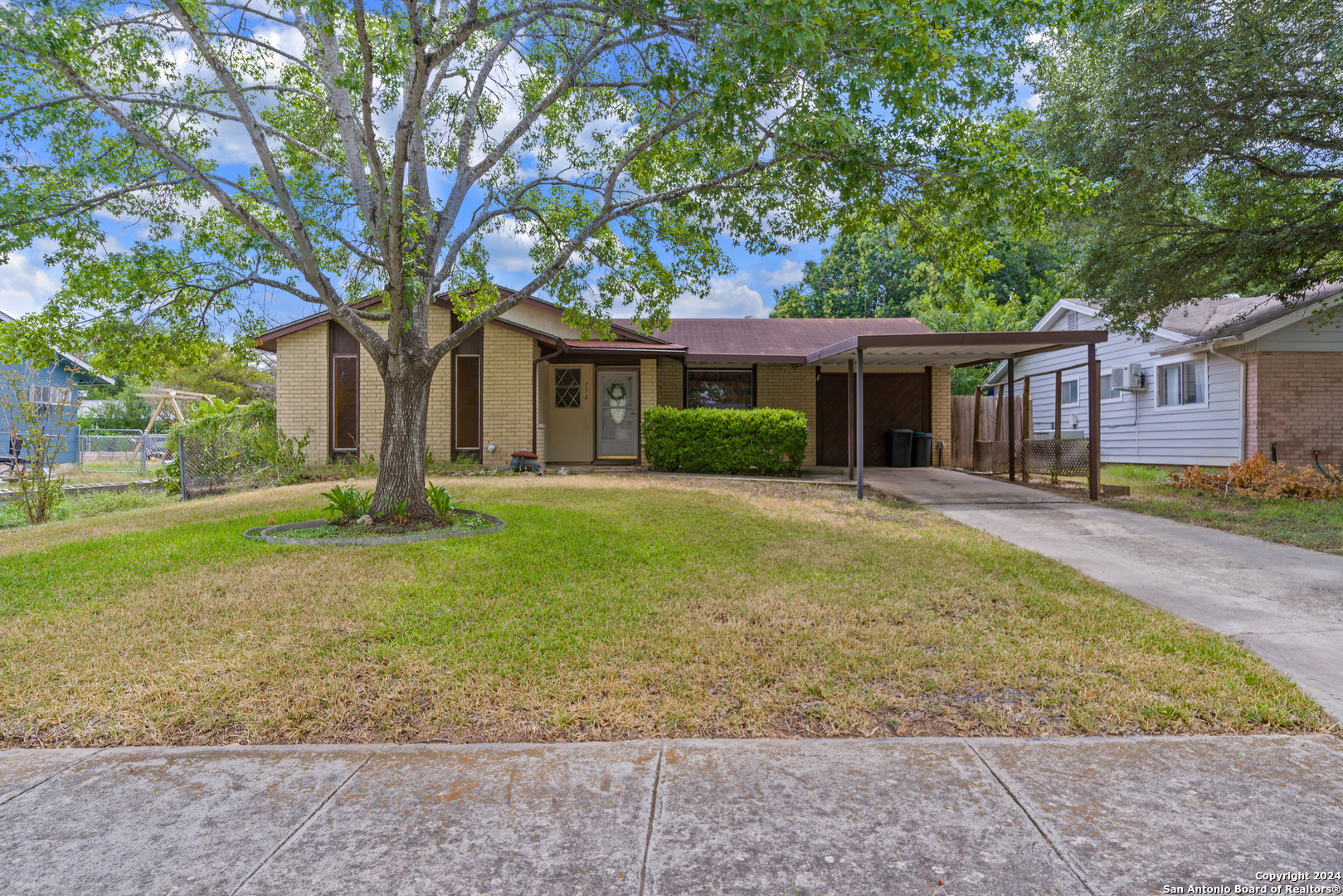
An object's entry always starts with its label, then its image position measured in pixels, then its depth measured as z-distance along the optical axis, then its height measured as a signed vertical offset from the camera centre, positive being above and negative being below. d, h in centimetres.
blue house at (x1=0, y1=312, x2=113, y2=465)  1868 +158
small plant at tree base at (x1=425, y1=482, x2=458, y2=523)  783 -75
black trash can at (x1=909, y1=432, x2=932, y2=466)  1750 -37
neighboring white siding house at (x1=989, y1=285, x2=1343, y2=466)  1367 +104
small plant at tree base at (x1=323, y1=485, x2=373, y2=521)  770 -78
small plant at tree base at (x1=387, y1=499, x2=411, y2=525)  767 -84
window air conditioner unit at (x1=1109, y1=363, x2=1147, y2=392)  1744 +137
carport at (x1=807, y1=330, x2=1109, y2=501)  1034 +135
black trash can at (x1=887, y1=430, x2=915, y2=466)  1744 -29
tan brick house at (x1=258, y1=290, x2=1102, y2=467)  1512 +112
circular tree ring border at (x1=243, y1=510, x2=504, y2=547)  696 -102
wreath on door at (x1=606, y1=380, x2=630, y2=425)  1681 +85
